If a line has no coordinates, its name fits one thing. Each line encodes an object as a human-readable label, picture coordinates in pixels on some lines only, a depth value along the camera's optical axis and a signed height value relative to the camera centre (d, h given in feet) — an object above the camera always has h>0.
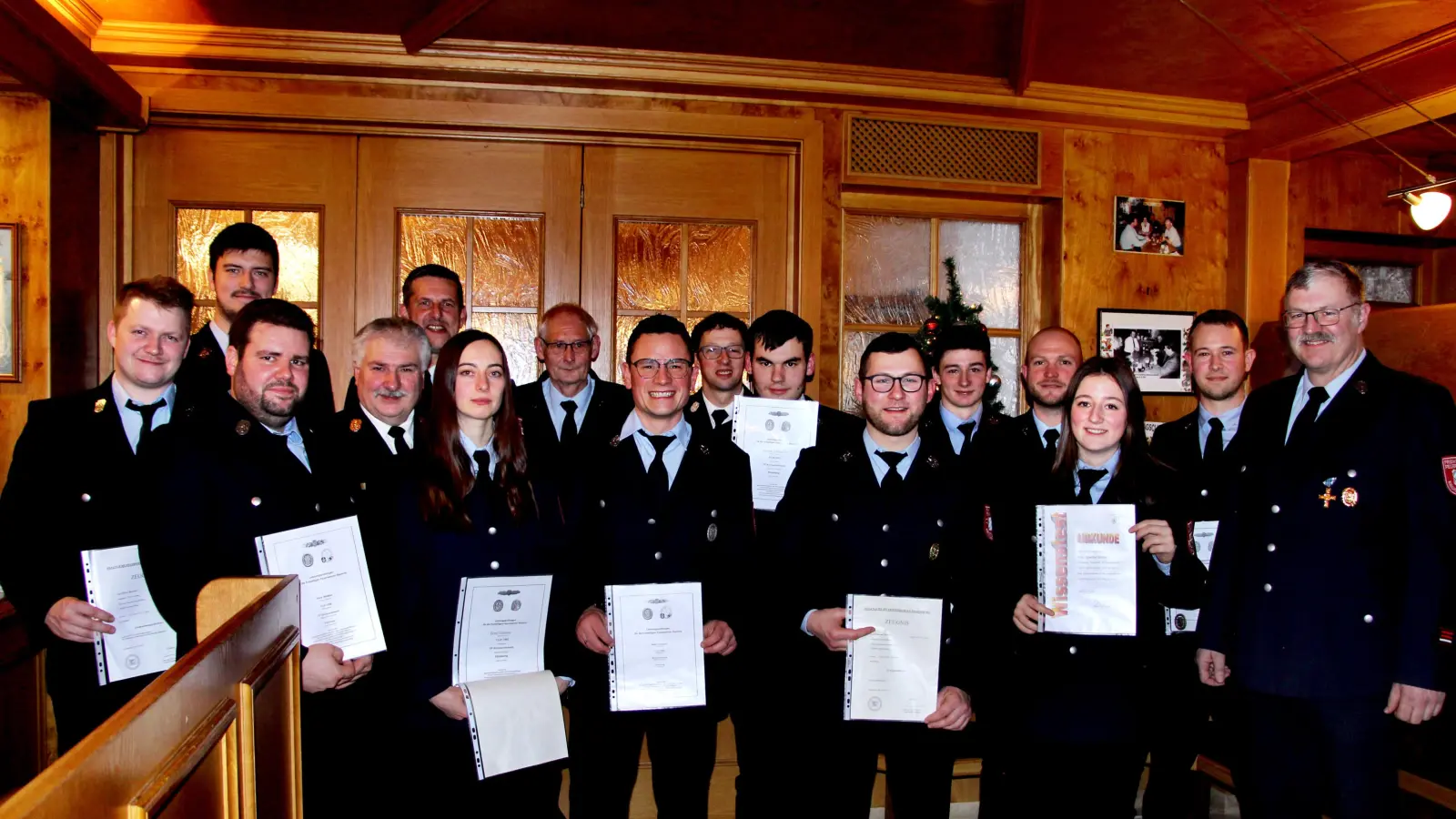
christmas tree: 14.37 +1.48
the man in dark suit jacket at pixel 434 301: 11.93 +1.29
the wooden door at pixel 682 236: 15.96 +2.93
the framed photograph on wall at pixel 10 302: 12.98 +1.33
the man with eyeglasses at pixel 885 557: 8.29 -1.38
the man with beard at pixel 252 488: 6.94 -0.70
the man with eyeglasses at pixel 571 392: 11.41 +0.12
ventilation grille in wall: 16.43 +4.58
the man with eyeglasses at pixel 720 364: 11.03 +0.47
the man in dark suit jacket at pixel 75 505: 7.64 -0.91
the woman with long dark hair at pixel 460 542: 7.57 -1.19
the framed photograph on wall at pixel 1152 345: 17.48 +1.21
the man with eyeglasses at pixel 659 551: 8.48 -1.39
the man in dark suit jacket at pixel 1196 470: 9.84 -0.68
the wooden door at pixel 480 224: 15.46 +3.01
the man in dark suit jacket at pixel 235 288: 10.11 +1.25
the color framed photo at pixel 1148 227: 17.52 +3.47
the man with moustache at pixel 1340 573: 7.38 -1.35
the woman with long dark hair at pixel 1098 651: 7.82 -2.09
